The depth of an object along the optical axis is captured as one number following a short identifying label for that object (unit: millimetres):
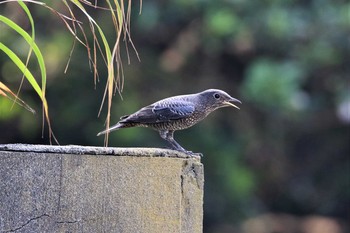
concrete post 6012
